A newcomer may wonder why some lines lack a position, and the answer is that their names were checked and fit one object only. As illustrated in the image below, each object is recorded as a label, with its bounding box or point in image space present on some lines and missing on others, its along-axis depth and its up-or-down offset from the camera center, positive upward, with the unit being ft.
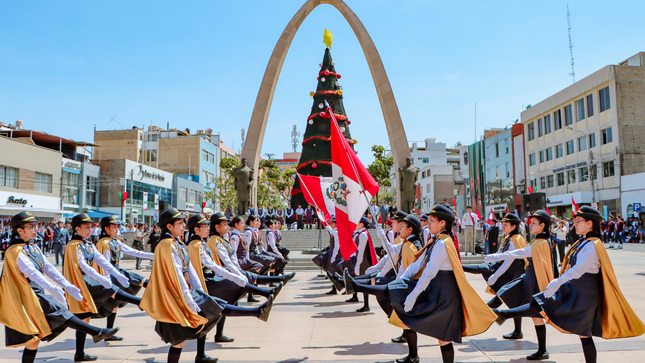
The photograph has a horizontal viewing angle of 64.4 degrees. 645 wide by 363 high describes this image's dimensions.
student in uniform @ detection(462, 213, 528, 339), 23.49 -2.61
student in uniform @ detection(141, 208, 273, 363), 17.08 -2.88
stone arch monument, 90.89 +22.33
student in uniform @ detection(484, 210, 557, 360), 20.38 -2.37
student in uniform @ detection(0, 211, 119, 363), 16.66 -2.77
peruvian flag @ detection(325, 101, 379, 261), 26.68 +1.45
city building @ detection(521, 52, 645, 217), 127.65 +20.80
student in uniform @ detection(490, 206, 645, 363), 16.84 -2.93
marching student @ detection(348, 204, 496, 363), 16.56 -2.89
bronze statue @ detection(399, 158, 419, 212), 83.87 +4.71
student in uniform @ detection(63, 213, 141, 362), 20.43 -2.68
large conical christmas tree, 99.60 +17.14
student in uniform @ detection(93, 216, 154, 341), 24.21 -1.72
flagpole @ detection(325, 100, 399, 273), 21.49 +2.21
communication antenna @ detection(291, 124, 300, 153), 459.40 +68.86
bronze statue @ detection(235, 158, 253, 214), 85.25 +4.75
